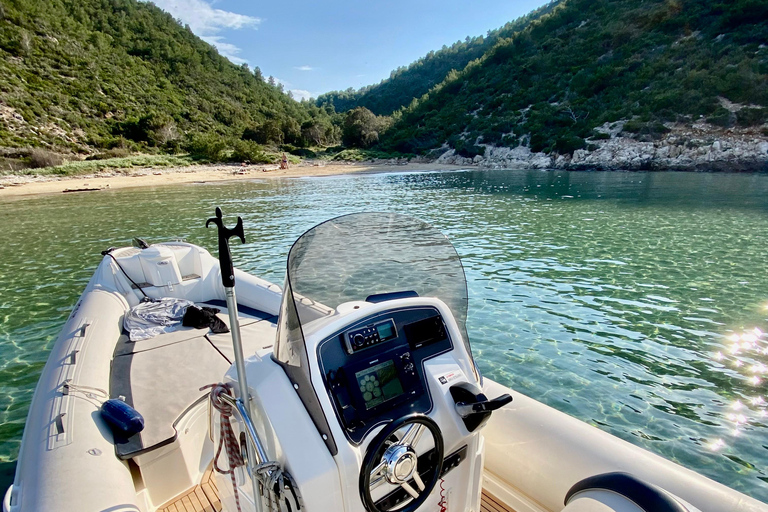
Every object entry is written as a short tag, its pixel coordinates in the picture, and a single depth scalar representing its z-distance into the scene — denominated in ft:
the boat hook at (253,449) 4.26
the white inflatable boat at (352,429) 4.47
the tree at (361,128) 187.83
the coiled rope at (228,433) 5.36
